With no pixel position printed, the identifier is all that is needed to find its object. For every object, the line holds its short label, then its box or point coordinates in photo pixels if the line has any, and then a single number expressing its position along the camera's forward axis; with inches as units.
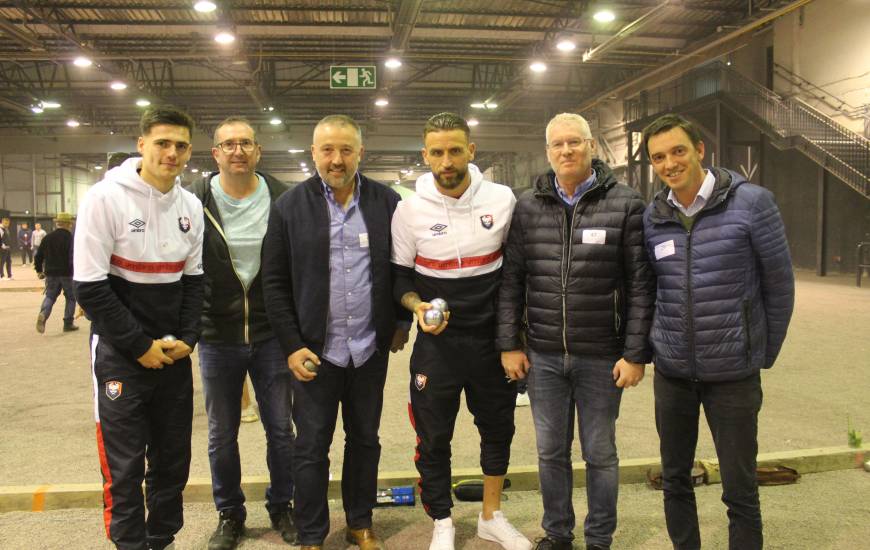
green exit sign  591.5
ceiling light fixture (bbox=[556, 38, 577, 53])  623.2
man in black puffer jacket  119.9
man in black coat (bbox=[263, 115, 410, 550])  126.2
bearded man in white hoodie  128.1
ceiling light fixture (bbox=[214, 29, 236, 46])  554.6
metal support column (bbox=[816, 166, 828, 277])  715.4
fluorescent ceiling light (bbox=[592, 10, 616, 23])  535.3
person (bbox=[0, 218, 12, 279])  837.4
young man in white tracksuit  110.2
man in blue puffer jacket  108.3
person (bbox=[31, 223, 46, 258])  994.7
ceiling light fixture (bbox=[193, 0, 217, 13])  467.5
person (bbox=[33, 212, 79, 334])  417.1
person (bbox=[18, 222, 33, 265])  1249.3
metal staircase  660.1
